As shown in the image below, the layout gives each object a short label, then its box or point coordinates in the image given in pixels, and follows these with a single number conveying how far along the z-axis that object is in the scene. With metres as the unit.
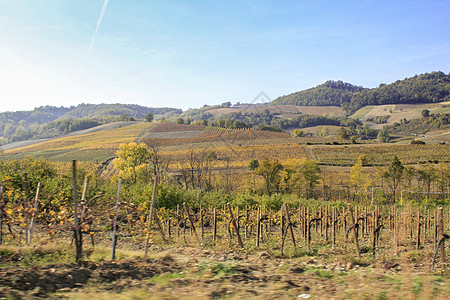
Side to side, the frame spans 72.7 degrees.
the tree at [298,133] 115.36
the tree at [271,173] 43.69
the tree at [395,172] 41.21
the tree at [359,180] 43.00
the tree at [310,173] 45.34
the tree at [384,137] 110.55
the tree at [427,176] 40.06
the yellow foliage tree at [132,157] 53.69
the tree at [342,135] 95.71
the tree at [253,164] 56.34
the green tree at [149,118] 133.14
